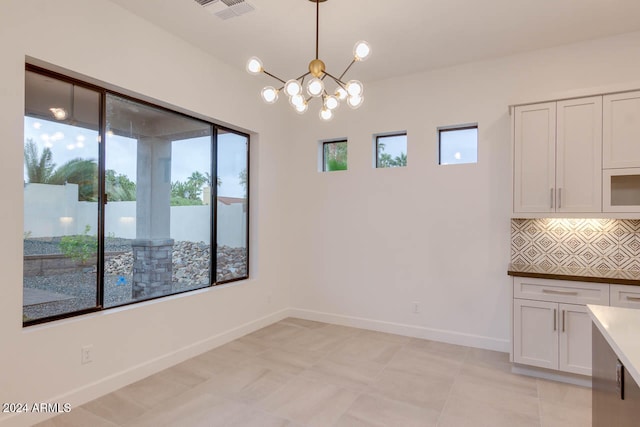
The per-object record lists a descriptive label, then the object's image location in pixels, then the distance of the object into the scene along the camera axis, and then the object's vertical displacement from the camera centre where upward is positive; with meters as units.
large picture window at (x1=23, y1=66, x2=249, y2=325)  2.58 +0.11
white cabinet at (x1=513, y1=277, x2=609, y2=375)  2.94 -0.92
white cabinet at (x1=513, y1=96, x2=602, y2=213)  3.07 +0.54
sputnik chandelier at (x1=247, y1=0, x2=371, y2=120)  2.17 +0.83
